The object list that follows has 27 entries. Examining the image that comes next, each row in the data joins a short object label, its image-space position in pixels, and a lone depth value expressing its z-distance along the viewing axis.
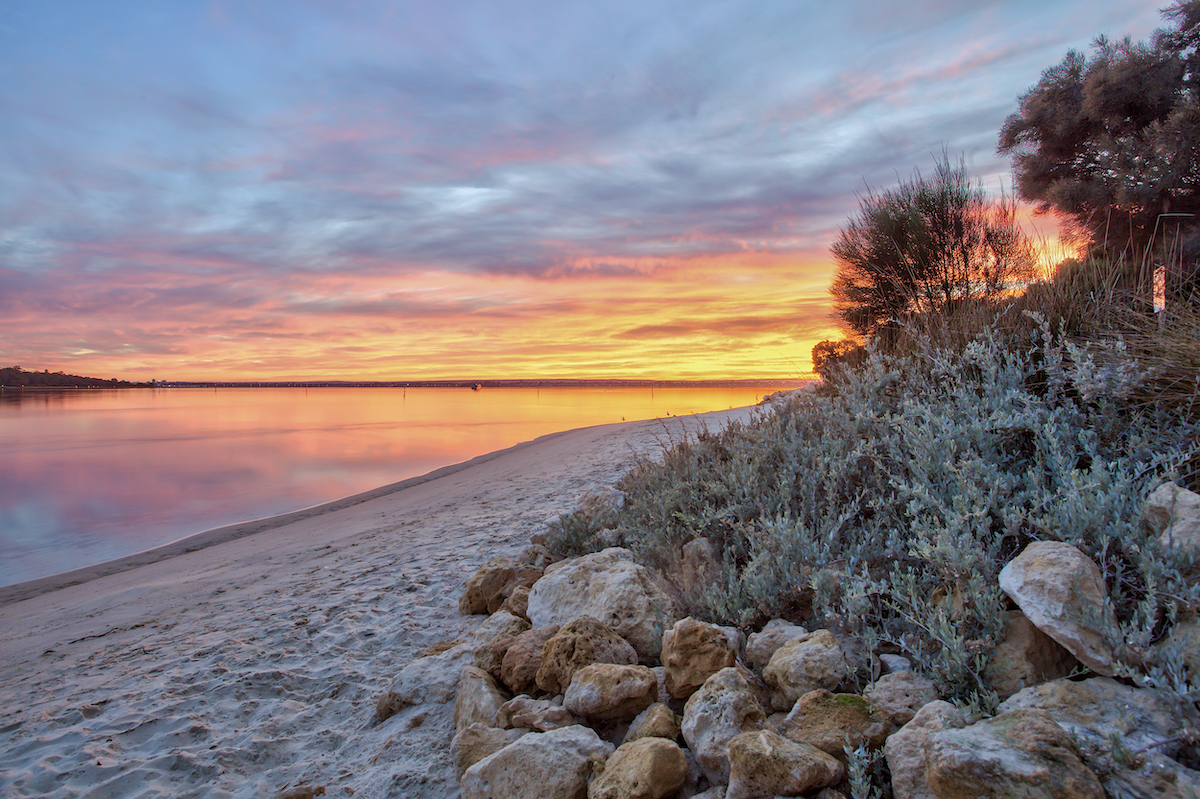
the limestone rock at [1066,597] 1.84
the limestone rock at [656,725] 2.22
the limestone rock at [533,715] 2.45
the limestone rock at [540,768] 2.07
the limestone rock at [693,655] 2.46
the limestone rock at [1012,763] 1.51
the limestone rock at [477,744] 2.41
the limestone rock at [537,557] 4.69
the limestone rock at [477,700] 2.64
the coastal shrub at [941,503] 2.14
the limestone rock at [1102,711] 1.63
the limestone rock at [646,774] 1.92
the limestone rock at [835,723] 1.91
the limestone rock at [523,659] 2.84
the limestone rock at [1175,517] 2.05
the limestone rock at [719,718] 2.00
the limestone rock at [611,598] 3.06
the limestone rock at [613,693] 2.41
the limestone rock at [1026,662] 1.99
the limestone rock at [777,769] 1.77
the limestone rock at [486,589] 4.22
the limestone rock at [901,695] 1.97
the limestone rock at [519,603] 3.81
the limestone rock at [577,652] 2.71
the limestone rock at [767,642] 2.51
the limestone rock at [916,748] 1.70
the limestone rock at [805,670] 2.21
